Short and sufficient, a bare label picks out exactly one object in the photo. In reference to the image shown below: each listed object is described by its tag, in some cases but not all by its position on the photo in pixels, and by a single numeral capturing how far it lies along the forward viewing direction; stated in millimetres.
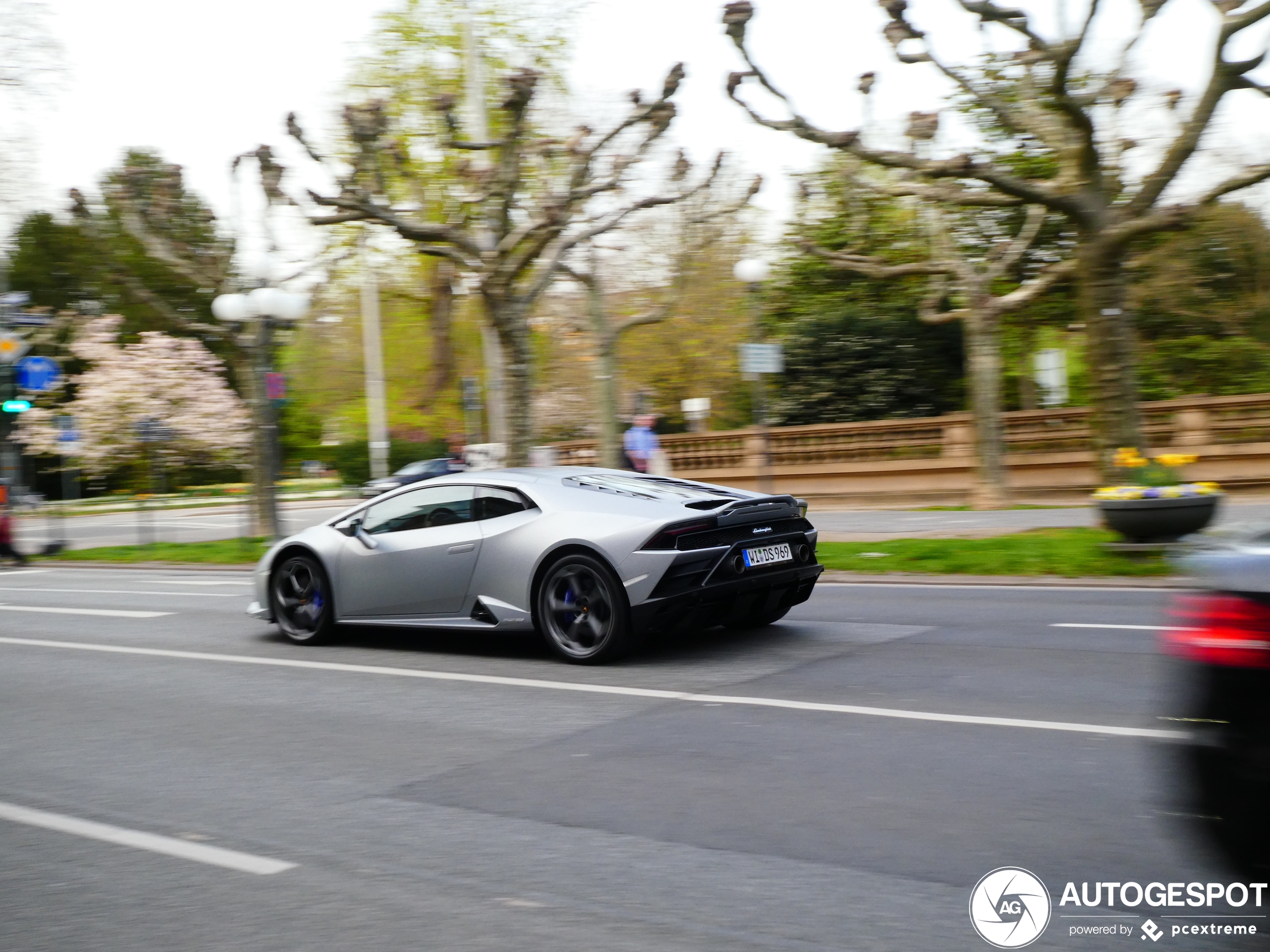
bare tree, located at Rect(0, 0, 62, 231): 27891
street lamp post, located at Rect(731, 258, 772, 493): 19047
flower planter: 11500
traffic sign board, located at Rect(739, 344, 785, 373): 18234
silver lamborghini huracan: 7805
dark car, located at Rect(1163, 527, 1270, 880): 3025
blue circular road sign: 22516
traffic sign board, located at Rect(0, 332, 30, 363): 23422
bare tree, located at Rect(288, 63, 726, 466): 18391
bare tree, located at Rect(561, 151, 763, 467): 25422
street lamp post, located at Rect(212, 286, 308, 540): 19938
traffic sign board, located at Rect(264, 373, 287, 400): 19969
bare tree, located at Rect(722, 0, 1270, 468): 13203
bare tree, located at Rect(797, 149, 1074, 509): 22109
